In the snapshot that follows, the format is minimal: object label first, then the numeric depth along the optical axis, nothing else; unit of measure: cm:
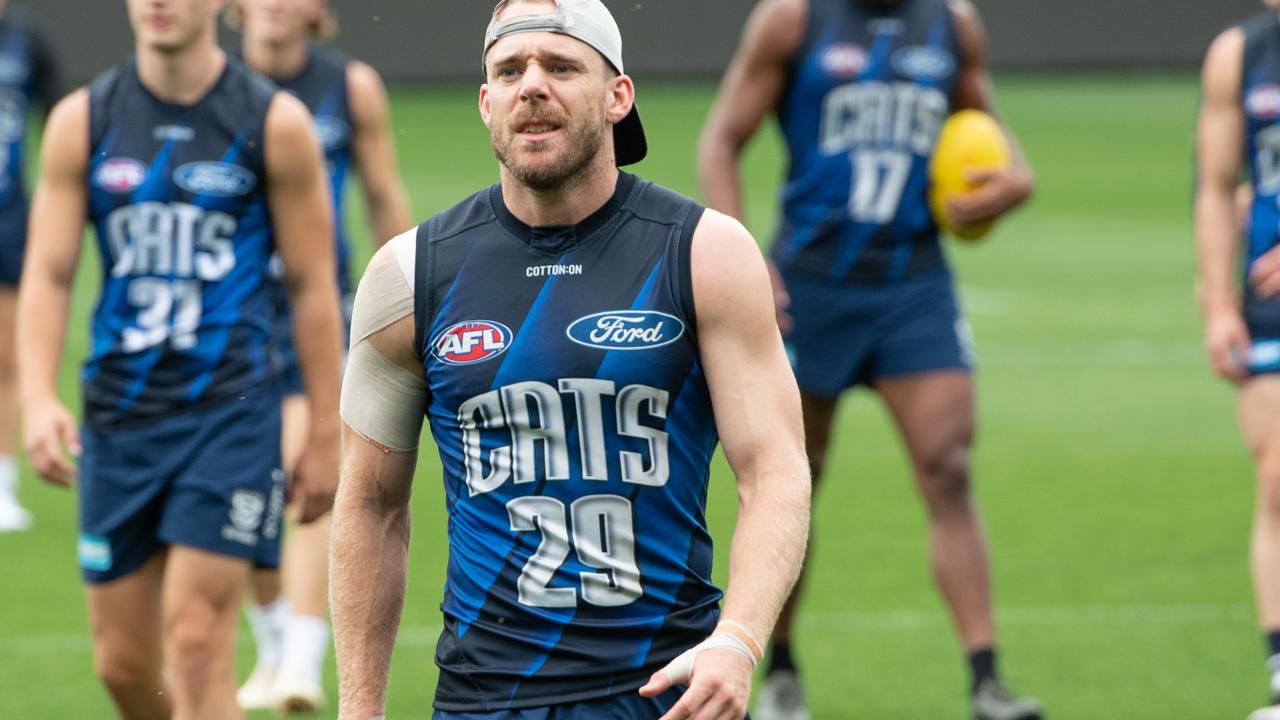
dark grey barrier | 7819
